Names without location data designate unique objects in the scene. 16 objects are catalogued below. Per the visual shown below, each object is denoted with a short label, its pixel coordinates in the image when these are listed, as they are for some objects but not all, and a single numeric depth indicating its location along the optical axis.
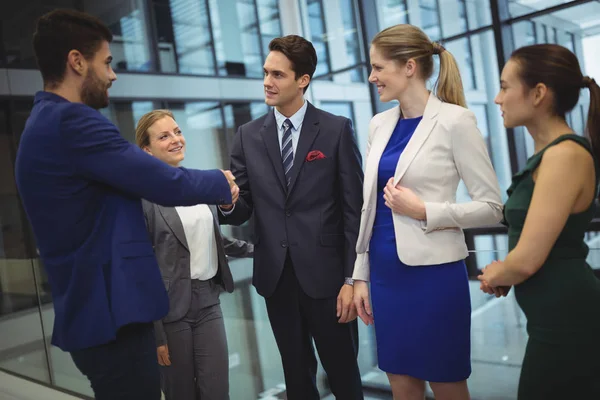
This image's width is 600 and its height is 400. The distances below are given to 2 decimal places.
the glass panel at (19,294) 3.84
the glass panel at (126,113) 9.09
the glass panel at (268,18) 11.54
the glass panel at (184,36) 10.27
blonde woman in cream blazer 1.61
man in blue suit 1.40
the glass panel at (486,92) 9.00
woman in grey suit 2.12
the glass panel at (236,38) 11.42
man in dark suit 1.92
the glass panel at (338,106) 10.15
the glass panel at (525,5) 7.98
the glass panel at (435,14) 9.00
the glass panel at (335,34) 9.77
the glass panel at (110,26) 5.49
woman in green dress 1.27
